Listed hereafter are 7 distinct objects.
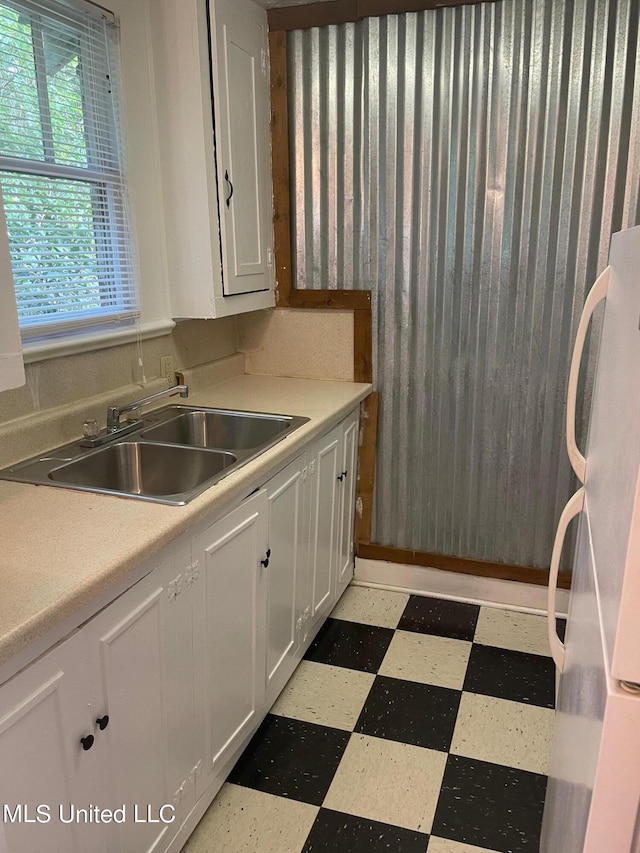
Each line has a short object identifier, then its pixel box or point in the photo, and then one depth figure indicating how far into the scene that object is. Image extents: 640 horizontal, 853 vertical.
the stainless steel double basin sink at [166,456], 1.74
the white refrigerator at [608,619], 0.75
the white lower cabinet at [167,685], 1.12
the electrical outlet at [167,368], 2.46
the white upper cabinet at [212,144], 2.18
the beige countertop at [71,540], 1.08
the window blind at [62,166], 1.79
